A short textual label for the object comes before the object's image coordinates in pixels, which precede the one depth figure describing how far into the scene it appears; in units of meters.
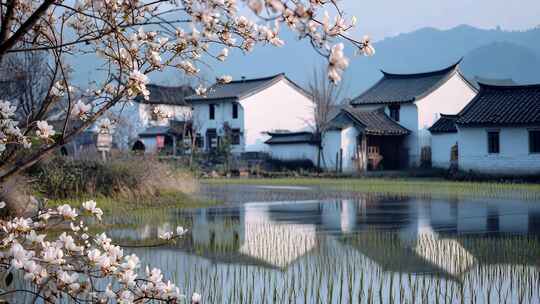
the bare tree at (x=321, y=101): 42.31
